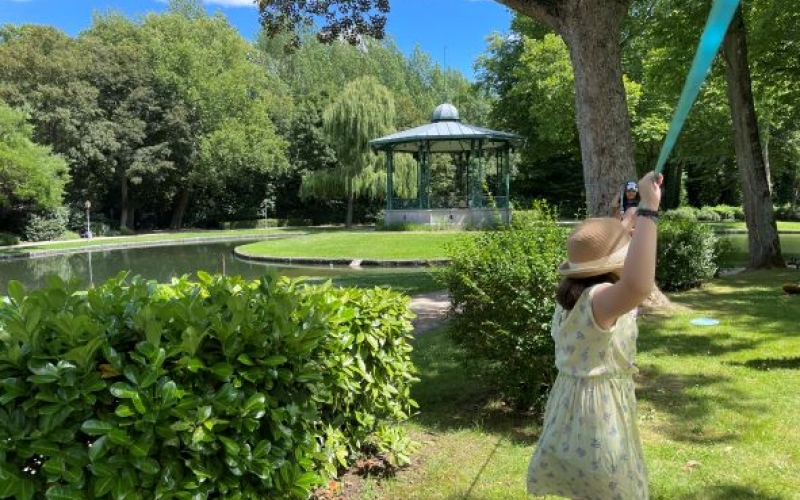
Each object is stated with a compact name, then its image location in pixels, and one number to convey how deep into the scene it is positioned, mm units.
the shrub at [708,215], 40809
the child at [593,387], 2230
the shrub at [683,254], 10906
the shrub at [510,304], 4477
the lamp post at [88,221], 37791
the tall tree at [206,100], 44844
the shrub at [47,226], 37281
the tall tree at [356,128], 37594
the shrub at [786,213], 41312
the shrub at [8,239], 35031
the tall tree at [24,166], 28594
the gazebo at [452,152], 29422
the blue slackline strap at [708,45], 1458
